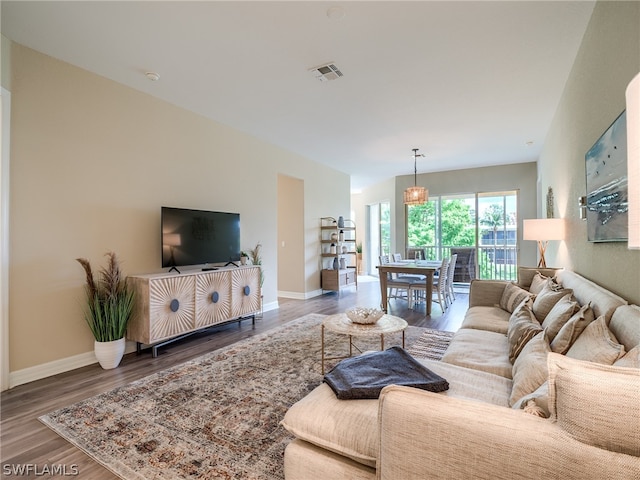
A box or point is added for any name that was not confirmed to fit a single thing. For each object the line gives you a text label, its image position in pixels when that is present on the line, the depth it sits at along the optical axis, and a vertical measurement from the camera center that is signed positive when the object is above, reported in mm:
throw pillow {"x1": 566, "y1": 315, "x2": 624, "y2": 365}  1225 -438
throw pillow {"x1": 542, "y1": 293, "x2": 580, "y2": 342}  1729 -428
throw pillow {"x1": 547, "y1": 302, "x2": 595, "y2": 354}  1556 -452
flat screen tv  3674 +88
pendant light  5676 +838
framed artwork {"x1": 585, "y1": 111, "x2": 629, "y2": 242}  1682 +343
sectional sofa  759 -533
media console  3248 -691
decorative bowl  2699 -637
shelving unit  6824 -335
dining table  4895 -462
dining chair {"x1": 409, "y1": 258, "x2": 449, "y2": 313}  5191 -734
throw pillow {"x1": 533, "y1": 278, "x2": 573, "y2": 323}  2229 -436
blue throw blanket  1496 -693
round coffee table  2506 -707
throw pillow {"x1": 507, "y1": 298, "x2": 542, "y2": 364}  1909 -568
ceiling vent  3018 +1688
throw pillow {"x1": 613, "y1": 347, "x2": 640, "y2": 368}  1041 -409
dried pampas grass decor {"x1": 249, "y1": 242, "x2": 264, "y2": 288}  4986 -206
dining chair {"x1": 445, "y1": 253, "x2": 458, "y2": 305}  5742 -734
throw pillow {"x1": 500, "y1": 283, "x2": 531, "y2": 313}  2991 -545
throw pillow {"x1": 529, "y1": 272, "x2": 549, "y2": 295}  2946 -410
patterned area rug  1695 -1180
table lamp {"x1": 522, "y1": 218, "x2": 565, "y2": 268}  3496 +139
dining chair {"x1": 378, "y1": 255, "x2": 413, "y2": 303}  5312 -672
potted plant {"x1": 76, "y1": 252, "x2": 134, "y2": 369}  2984 -663
